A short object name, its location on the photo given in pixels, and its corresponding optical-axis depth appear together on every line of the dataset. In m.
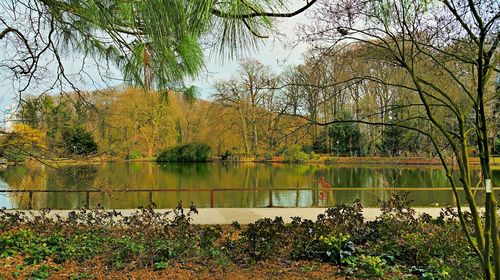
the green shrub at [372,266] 3.65
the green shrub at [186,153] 29.11
